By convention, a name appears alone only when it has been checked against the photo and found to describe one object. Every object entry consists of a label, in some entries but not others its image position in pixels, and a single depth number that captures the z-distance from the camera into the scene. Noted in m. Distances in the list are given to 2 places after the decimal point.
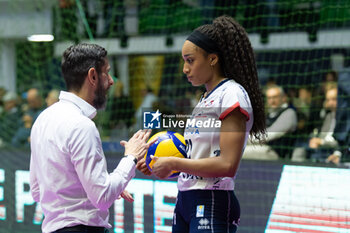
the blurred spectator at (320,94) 13.50
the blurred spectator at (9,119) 16.62
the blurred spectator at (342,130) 10.26
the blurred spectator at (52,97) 14.23
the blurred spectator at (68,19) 18.47
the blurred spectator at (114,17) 18.89
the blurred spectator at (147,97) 19.34
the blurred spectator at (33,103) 16.48
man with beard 4.98
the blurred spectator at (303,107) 13.28
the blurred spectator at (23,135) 15.19
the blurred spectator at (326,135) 11.44
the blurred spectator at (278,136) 11.98
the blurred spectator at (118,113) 17.35
